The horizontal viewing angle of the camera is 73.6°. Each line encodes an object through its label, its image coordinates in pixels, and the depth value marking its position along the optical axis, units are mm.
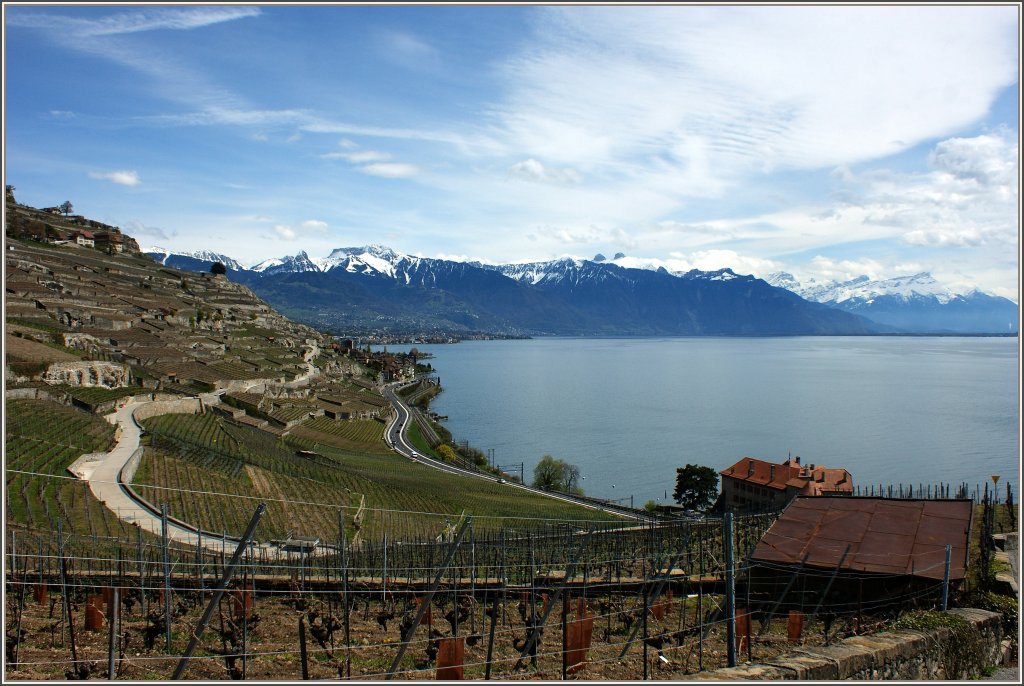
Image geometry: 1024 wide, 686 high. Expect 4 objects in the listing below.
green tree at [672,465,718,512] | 39438
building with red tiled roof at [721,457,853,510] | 34812
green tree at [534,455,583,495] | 44188
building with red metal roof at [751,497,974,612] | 8914
